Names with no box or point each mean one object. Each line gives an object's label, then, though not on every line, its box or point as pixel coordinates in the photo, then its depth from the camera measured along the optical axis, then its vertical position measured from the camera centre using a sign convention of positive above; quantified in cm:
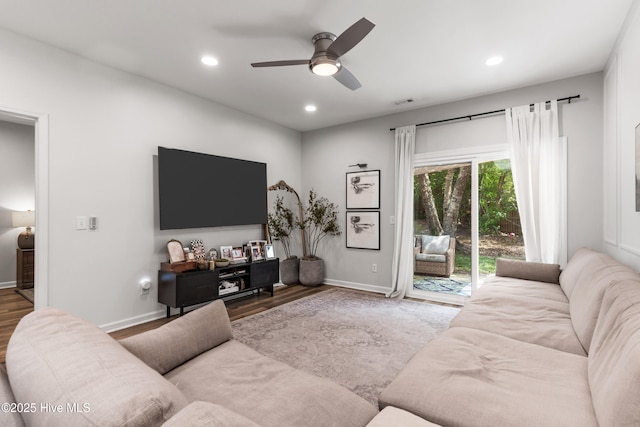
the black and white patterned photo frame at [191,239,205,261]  384 -43
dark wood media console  342 -83
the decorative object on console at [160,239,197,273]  347 -53
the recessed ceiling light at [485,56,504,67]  303 +150
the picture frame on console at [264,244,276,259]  471 -57
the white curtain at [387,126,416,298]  449 -3
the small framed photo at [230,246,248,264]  425 -57
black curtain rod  345 +125
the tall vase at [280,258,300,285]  519 -95
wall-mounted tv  359 +32
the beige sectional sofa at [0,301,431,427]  62 -44
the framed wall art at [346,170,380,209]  489 +38
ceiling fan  226 +125
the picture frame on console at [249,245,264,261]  451 -57
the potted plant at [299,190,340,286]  514 -27
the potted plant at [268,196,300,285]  509 -31
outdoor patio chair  436 -60
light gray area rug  241 -120
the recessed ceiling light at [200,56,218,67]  303 +152
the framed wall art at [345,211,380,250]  491 -26
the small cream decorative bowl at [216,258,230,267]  389 -60
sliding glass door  394 -14
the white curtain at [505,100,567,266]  349 +34
